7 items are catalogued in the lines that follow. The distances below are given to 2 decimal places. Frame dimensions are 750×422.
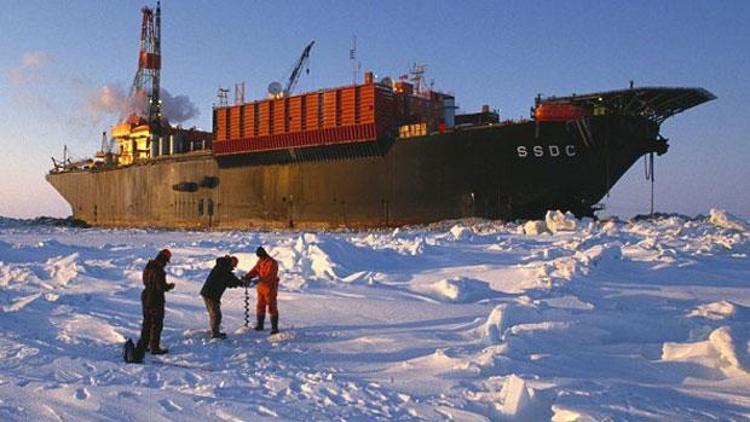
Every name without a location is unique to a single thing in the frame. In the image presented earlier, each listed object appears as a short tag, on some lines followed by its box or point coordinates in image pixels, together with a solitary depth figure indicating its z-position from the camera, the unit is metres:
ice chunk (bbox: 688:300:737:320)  7.96
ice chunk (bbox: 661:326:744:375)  5.66
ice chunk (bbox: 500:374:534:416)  4.59
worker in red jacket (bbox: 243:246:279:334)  8.10
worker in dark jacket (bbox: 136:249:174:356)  7.12
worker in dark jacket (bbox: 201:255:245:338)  7.78
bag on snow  6.63
